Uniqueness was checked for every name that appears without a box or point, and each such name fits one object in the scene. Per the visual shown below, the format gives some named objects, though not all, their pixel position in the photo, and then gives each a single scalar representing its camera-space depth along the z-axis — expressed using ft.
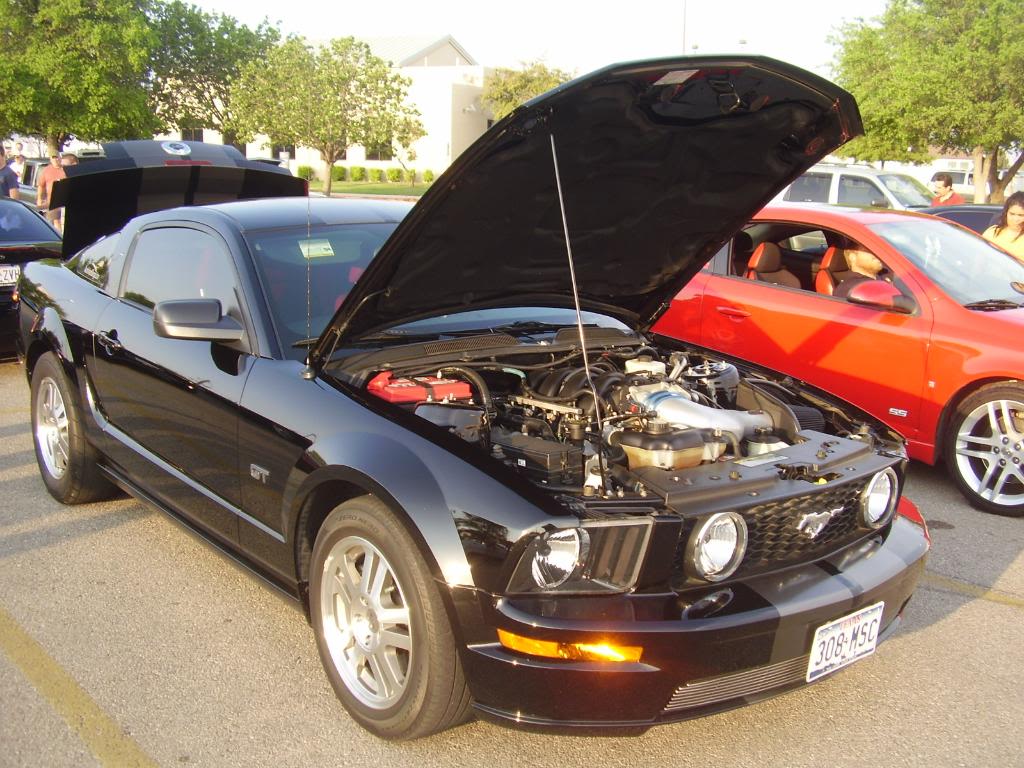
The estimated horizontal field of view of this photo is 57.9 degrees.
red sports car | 16.80
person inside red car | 18.90
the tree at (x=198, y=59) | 125.39
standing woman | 23.98
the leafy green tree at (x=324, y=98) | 117.60
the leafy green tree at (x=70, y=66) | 81.41
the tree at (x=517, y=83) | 154.10
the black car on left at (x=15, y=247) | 25.49
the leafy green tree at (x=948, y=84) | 80.69
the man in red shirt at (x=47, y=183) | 41.12
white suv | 43.01
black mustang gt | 8.28
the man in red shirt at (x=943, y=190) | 40.24
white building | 157.07
